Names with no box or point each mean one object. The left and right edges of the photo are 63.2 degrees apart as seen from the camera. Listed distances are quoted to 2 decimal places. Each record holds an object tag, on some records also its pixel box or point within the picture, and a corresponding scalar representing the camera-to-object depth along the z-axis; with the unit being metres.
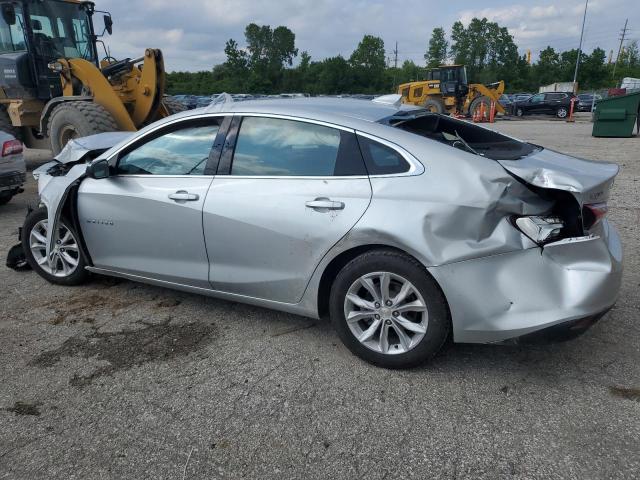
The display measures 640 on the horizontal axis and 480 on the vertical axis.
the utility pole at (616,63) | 77.00
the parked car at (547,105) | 31.58
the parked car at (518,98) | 34.16
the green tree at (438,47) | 97.25
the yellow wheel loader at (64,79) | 9.58
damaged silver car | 2.76
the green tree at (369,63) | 88.25
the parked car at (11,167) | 6.96
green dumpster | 17.02
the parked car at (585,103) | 36.09
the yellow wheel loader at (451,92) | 28.28
